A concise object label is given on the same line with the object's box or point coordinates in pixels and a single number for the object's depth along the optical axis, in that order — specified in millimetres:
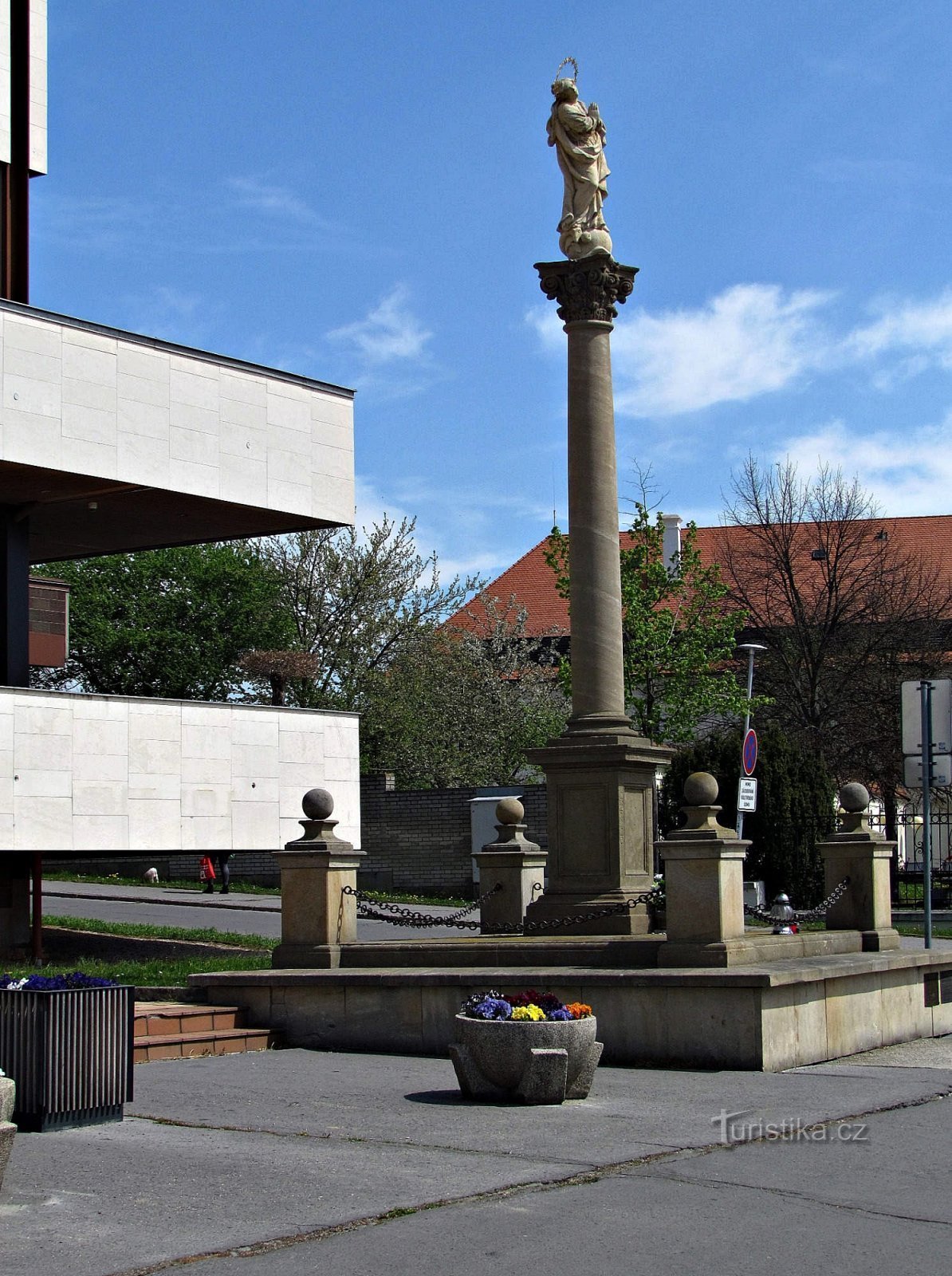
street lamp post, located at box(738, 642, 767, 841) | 38078
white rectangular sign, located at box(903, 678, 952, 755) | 17297
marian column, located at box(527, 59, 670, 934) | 15992
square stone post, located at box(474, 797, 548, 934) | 17156
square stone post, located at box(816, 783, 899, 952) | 15844
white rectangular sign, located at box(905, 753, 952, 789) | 17203
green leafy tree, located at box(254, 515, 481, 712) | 54094
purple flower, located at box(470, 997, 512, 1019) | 10562
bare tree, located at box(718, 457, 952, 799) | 41625
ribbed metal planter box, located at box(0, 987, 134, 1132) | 9508
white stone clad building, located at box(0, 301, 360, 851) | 22250
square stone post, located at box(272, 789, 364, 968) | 14930
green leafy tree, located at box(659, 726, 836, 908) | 31594
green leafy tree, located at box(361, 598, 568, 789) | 51938
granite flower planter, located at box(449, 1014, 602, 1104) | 10422
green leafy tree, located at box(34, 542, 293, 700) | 53844
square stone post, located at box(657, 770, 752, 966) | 12656
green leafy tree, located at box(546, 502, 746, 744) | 41938
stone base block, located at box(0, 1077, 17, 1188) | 6969
